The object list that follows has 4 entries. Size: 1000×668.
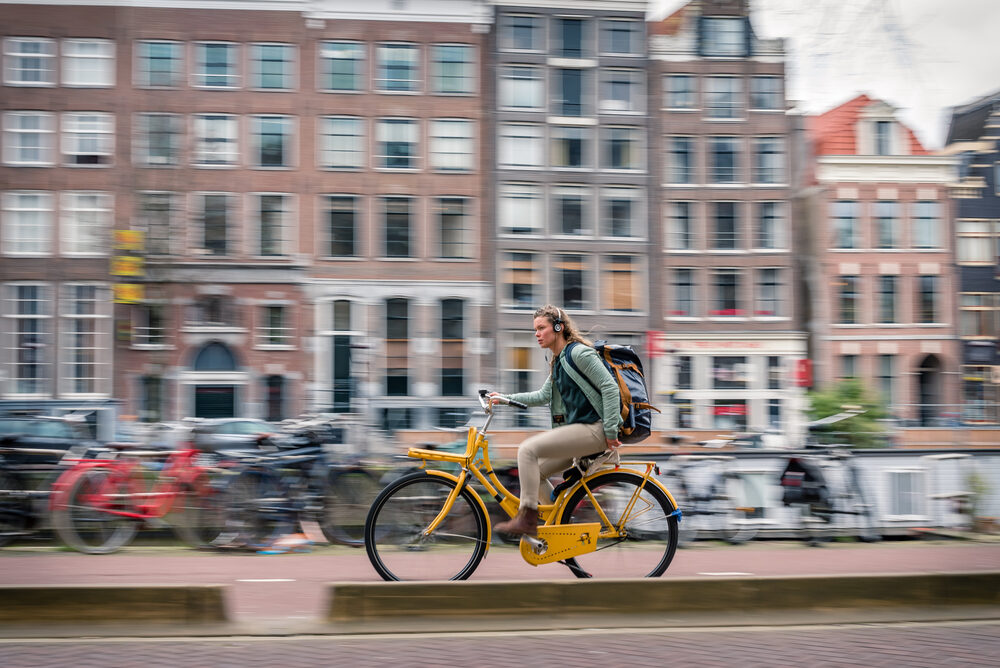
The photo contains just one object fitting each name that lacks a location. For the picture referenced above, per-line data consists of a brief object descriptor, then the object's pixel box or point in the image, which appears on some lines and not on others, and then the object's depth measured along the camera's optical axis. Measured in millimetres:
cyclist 5773
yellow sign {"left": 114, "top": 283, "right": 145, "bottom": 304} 26167
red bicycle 8445
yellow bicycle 5914
